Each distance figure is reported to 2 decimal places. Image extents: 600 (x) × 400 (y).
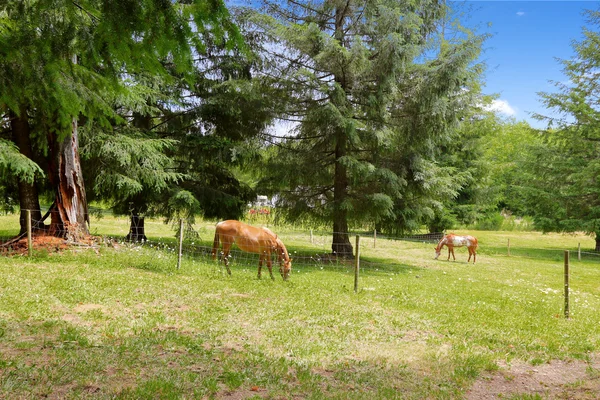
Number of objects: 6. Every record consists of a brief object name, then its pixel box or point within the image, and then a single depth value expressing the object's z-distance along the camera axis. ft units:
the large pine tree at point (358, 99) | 43.32
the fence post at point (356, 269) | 29.28
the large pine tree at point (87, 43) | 12.54
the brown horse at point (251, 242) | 33.45
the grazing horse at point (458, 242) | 62.69
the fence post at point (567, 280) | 26.22
